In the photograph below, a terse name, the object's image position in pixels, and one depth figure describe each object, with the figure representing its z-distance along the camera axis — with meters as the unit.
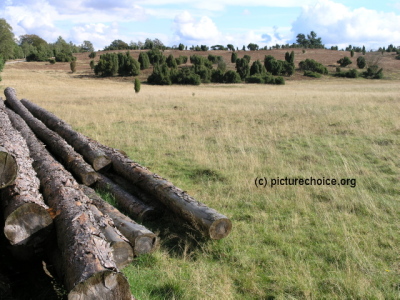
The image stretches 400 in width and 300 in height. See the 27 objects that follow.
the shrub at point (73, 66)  54.81
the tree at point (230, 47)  95.94
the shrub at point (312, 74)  54.29
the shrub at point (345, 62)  64.62
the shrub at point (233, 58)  66.38
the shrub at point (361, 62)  63.22
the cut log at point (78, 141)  7.08
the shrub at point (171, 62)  55.28
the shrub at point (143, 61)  58.09
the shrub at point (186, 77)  45.38
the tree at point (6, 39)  63.09
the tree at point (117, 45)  114.01
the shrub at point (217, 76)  50.31
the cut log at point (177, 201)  4.72
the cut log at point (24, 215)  3.68
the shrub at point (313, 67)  58.84
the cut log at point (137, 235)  4.38
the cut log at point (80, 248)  2.84
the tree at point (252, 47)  97.19
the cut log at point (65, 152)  6.46
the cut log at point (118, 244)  3.86
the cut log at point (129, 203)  5.46
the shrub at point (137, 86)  29.38
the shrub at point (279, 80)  46.94
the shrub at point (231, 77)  49.41
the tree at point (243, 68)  52.41
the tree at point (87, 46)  129.30
